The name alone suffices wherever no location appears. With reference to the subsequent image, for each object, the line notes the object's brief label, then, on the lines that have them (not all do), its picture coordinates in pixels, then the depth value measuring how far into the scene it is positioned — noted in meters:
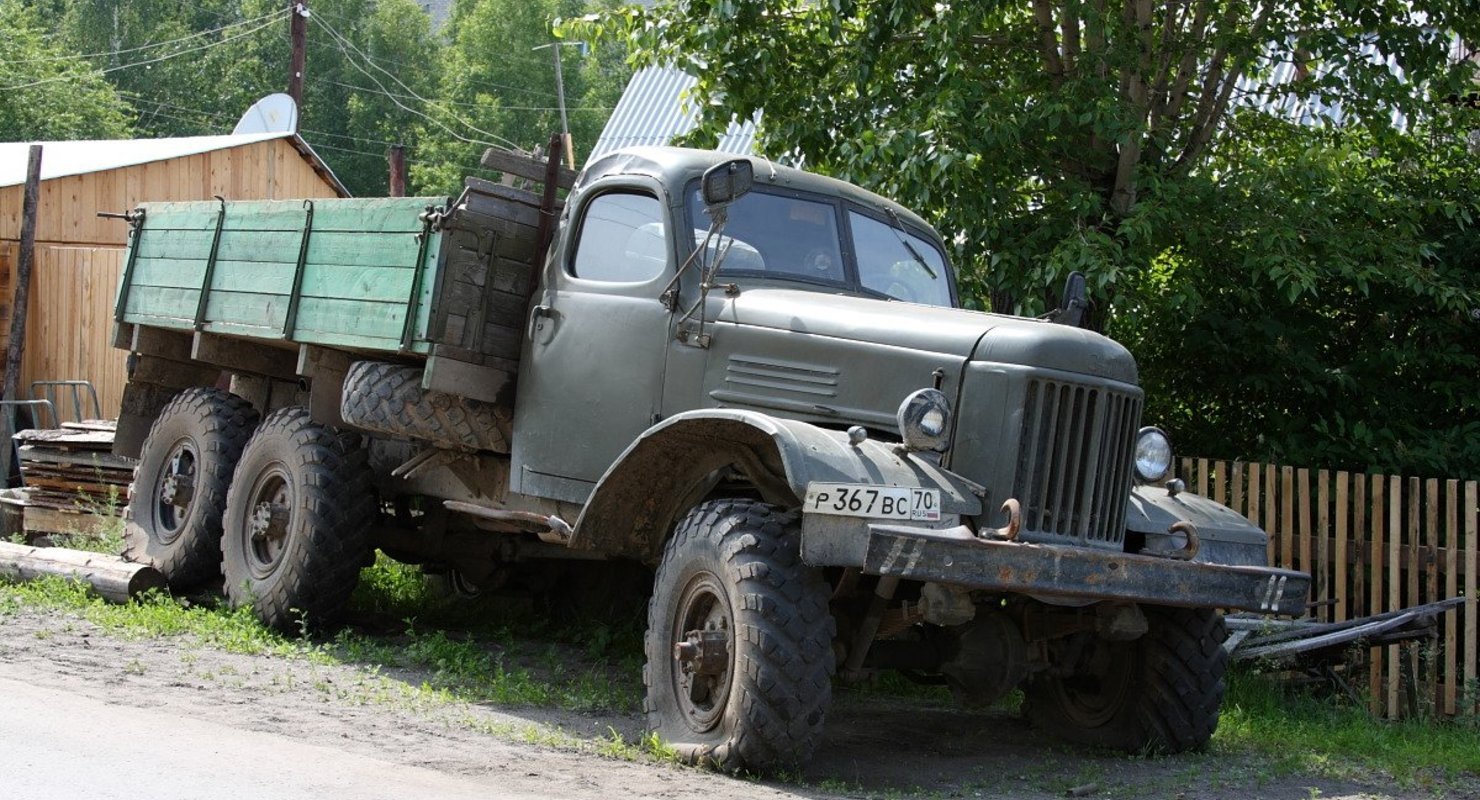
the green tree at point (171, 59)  52.44
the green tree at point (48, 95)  41.53
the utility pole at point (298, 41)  33.72
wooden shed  17.36
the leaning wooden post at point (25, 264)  16.20
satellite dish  22.11
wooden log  9.84
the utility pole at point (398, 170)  14.45
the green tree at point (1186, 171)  10.01
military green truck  6.22
